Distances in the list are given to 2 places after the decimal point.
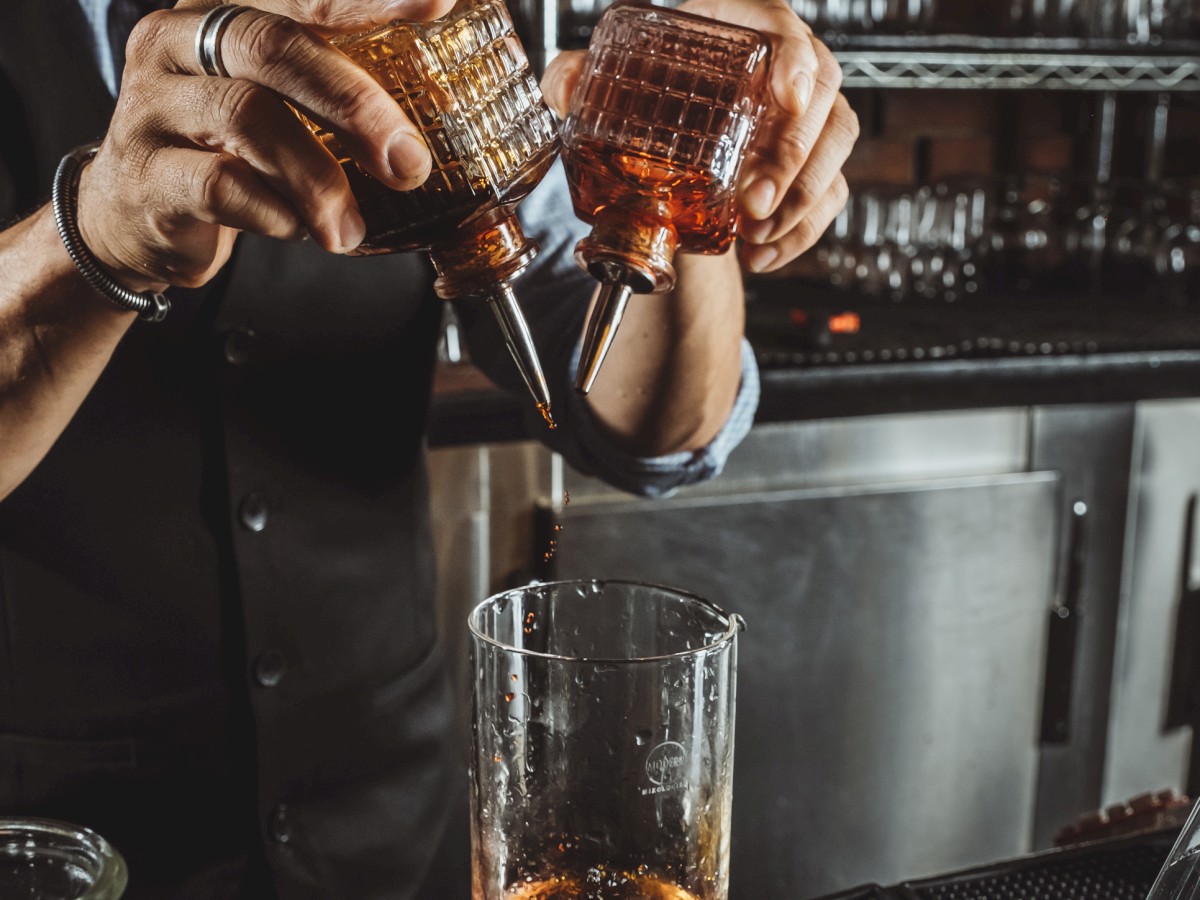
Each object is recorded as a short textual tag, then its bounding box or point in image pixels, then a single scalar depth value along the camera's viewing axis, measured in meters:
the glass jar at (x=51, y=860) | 0.50
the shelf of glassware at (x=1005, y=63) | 2.20
